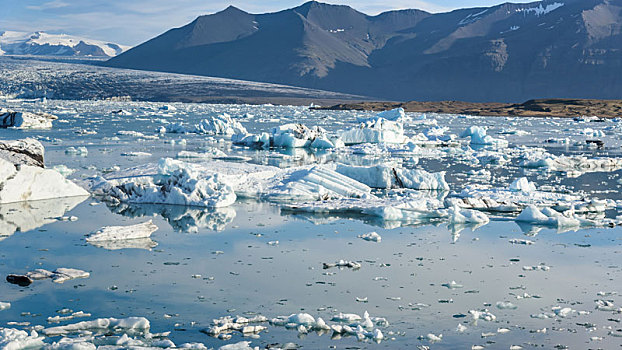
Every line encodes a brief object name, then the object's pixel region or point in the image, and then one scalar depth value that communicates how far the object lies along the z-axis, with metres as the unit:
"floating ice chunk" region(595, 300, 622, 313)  9.28
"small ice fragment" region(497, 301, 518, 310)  9.31
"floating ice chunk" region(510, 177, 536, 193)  19.83
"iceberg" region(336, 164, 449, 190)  21.08
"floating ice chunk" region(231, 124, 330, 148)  38.78
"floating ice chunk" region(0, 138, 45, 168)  18.98
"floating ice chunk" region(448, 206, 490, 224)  15.63
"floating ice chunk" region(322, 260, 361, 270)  11.43
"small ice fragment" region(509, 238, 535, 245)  13.57
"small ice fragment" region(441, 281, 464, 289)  10.25
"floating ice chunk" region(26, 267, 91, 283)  10.28
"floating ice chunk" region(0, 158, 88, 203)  16.83
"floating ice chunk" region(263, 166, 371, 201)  18.70
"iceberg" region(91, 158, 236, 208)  17.44
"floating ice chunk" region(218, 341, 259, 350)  7.46
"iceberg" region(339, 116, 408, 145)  41.97
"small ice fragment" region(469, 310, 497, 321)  8.80
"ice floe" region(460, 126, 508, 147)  43.34
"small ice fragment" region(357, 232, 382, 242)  13.70
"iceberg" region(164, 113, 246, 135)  50.06
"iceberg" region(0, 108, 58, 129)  48.06
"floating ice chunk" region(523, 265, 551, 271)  11.47
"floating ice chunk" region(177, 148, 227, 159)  29.42
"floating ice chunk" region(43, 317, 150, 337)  8.04
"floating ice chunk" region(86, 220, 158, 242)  13.22
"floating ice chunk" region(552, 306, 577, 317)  9.03
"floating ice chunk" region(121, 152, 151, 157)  29.77
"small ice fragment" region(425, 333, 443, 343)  7.95
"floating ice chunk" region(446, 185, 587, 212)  17.39
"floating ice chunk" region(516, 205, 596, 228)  15.62
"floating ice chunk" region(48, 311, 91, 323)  8.35
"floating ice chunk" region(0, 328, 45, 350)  7.34
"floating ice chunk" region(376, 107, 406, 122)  66.25
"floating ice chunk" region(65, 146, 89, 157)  29.54
